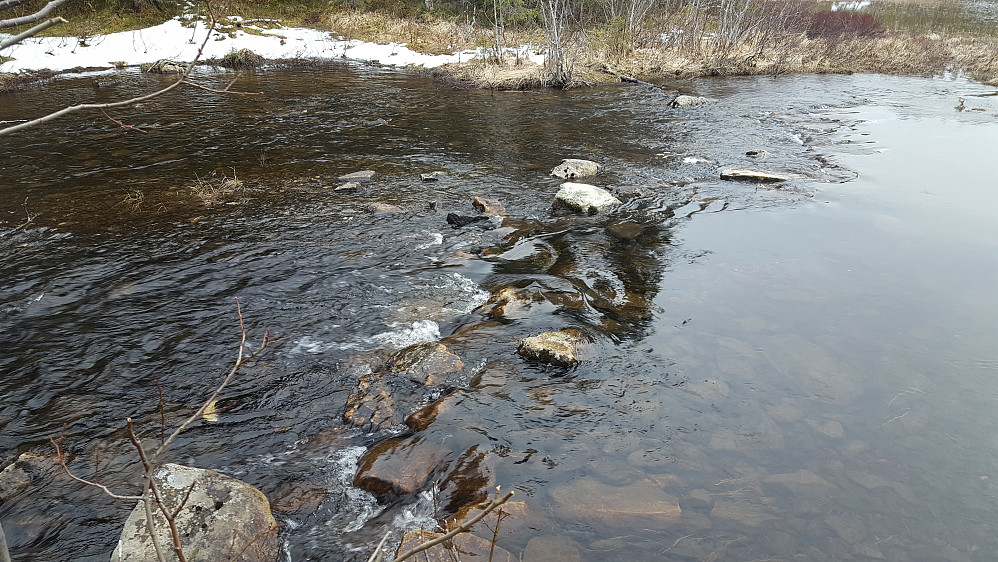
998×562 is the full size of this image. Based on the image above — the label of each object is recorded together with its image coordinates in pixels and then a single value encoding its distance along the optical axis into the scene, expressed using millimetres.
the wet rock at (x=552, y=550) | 3521
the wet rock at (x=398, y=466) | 4012
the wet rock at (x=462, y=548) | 3406
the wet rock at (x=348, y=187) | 9969
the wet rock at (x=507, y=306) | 6176
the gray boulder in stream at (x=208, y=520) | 3295
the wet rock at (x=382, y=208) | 9047
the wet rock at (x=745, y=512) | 3846
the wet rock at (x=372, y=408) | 4645
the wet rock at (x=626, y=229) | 8164
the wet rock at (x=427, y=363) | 5109
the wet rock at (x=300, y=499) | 3854
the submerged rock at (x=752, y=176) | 10328
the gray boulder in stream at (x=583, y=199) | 8945
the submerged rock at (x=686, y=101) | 15867
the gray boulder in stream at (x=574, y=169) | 10470
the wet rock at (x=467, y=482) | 3904
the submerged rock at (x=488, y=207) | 8953
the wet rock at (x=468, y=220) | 8500
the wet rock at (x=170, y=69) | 20519
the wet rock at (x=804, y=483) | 4062
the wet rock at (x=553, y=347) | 5348
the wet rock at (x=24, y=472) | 3930
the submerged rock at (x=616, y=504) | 3822
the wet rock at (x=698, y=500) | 3939
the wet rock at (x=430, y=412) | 4621
